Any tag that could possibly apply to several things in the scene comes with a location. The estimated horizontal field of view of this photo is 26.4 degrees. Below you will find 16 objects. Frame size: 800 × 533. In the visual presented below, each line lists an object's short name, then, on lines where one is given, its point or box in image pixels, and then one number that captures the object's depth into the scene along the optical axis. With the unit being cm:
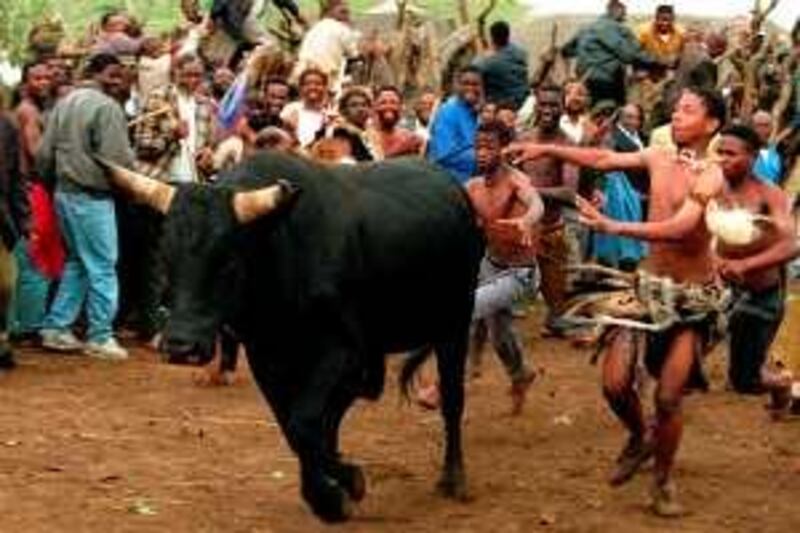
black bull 687
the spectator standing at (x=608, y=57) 1747
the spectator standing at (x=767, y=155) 1313
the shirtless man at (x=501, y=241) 981
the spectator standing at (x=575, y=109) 1421
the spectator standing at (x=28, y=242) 1156
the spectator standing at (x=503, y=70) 1523
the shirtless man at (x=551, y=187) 1247
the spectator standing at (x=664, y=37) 1817
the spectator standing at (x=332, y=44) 1565
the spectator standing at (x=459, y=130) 1242
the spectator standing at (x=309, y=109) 1219
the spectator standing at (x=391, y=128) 1166
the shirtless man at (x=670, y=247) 775
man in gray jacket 1113
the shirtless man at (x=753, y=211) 828
